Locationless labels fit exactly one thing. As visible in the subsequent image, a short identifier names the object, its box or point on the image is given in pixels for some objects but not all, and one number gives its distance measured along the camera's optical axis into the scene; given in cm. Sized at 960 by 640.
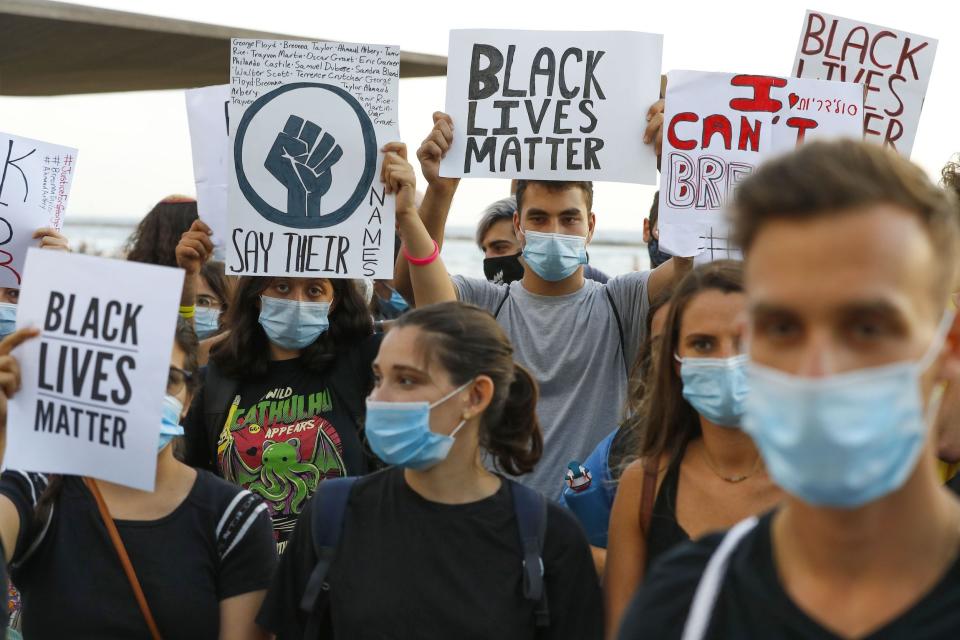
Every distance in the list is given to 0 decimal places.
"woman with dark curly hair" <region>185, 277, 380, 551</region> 419
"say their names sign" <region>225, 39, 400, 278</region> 479
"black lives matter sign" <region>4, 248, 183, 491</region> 329
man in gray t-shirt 439
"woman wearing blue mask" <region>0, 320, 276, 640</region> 329
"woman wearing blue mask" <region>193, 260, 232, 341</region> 605
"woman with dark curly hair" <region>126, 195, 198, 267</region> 587
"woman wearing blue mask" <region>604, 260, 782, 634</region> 324
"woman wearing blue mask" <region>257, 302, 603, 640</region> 313
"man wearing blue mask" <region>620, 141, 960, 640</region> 165
